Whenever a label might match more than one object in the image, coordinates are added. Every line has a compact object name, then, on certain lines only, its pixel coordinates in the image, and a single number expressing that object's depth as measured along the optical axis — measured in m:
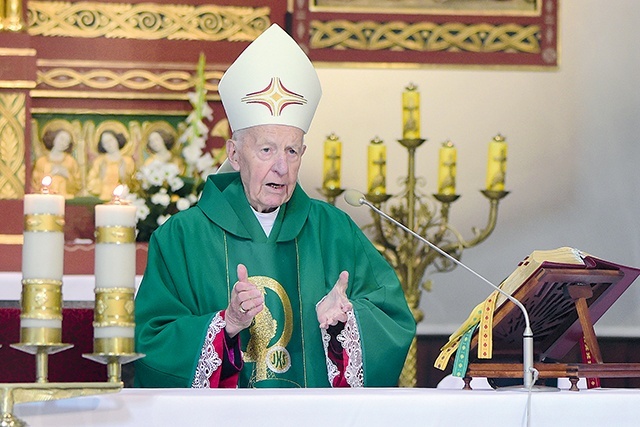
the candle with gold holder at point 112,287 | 4.65
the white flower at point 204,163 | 9.33
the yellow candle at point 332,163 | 8.84
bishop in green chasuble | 6.27
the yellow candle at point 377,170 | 8.73
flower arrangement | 8.97
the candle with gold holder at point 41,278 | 4.57
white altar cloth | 4.96
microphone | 5.46
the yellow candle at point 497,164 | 8.82
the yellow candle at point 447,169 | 8.75
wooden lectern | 5.72
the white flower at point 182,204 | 8.95
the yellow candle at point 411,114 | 8.83
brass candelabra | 8.71
